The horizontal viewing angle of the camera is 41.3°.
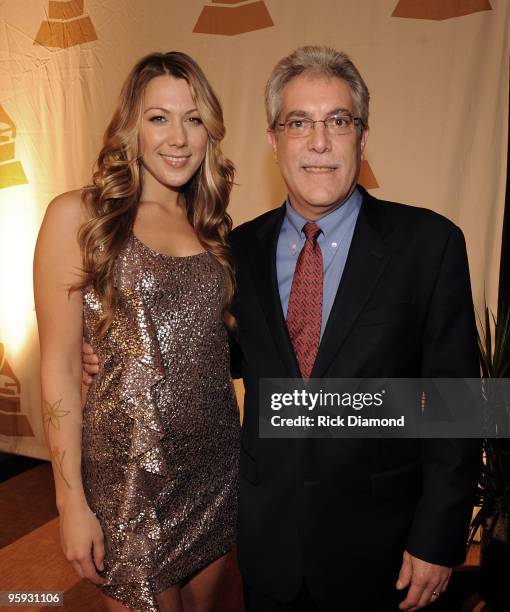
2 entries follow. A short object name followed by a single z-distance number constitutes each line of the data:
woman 1.75
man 1.60
